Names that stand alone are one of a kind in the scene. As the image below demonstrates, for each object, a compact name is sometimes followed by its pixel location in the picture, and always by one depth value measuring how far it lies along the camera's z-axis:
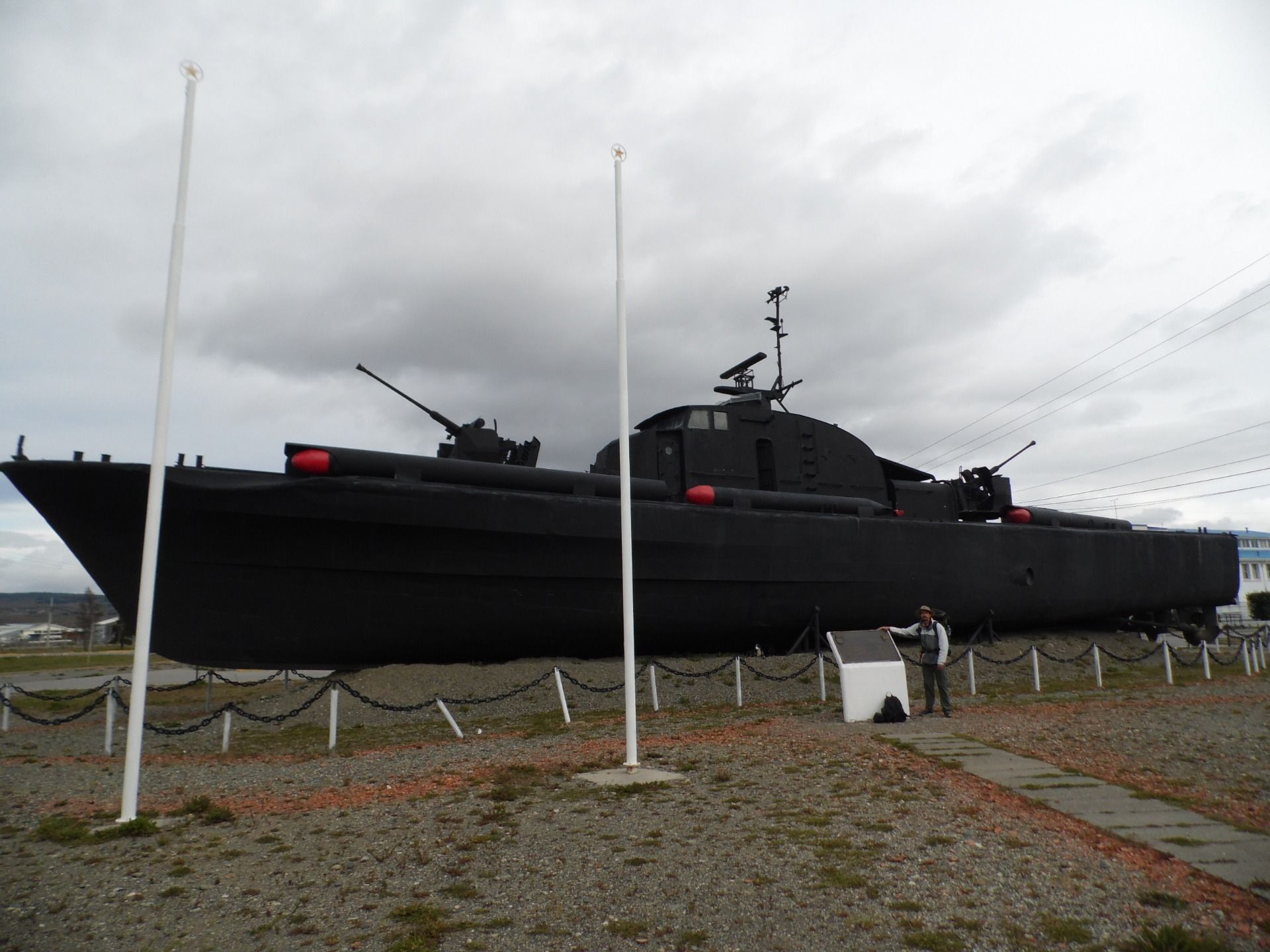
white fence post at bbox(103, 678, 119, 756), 10.61
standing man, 11.21
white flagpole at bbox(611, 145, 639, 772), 8.01
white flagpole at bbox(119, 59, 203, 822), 6.48
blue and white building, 70.31
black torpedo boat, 12.25
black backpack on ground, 10.77
